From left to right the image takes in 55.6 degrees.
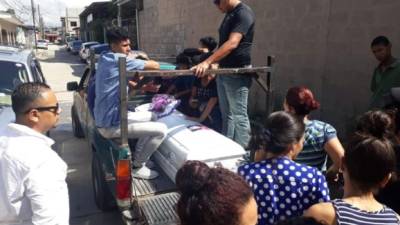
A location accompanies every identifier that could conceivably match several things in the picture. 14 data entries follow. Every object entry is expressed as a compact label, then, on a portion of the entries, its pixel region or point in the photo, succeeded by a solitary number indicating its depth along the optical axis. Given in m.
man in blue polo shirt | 3.45
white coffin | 3.25
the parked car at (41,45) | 53.21
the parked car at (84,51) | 27.84
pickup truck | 3.02
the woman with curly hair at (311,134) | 2.56
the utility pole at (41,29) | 87.97
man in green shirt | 4.11
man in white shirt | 1.72
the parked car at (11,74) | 4.80
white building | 91.24
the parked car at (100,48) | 17.44
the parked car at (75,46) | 38.98
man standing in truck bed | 3.72
